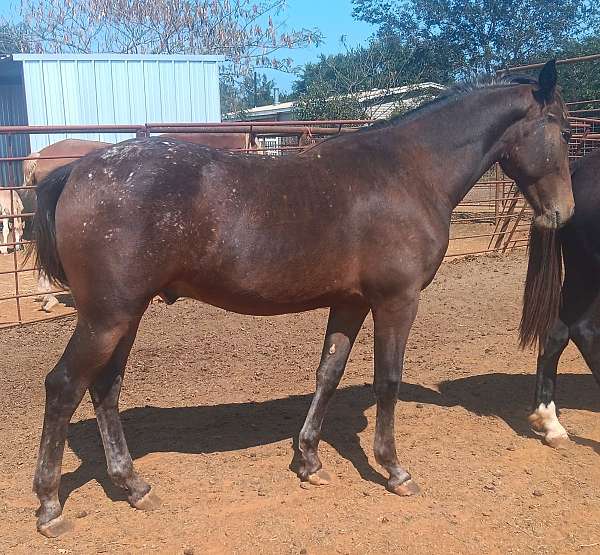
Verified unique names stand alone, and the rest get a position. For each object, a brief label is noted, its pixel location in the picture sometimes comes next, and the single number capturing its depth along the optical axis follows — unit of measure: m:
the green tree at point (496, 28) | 25.78
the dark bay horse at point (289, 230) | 2.89
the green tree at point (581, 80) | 22.75
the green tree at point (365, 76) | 20.55
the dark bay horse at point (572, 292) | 4.03
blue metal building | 13.45
